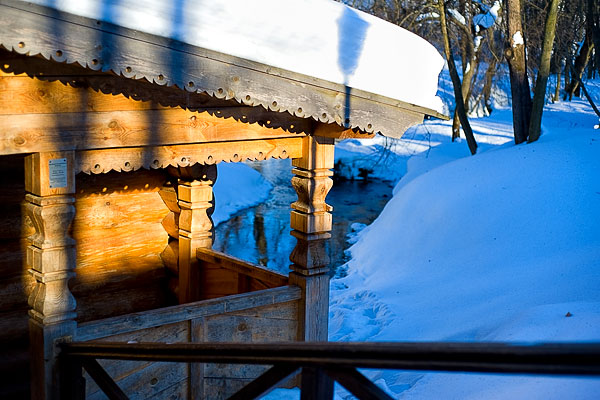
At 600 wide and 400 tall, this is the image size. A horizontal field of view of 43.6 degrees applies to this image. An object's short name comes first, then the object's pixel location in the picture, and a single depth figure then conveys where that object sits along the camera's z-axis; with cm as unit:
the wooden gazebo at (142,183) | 387
